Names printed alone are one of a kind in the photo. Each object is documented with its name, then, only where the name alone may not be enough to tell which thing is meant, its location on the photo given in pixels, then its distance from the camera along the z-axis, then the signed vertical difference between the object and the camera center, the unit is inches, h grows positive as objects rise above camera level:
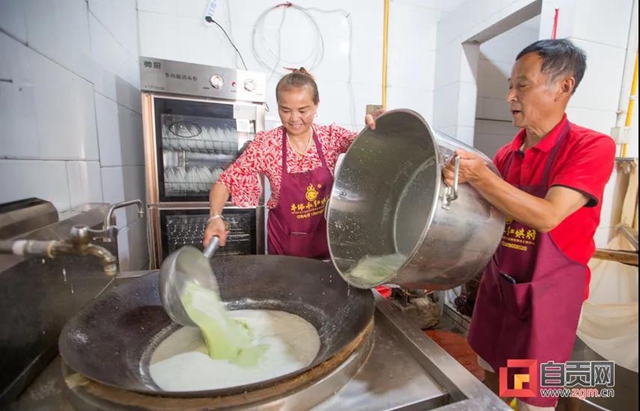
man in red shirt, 32.3 -6.1
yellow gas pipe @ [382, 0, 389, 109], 96.8 +36.4
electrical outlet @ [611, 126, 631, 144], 63.0 +6.2
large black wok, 23.5 -15.3
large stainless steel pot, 26.3 -5.5
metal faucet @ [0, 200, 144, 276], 19.5 -5.5
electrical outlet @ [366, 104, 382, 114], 96.4 +17.1
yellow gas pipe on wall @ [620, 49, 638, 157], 63.2 +11.5
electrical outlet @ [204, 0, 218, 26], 82.1 +38.7
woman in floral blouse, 50.6 -2.8
